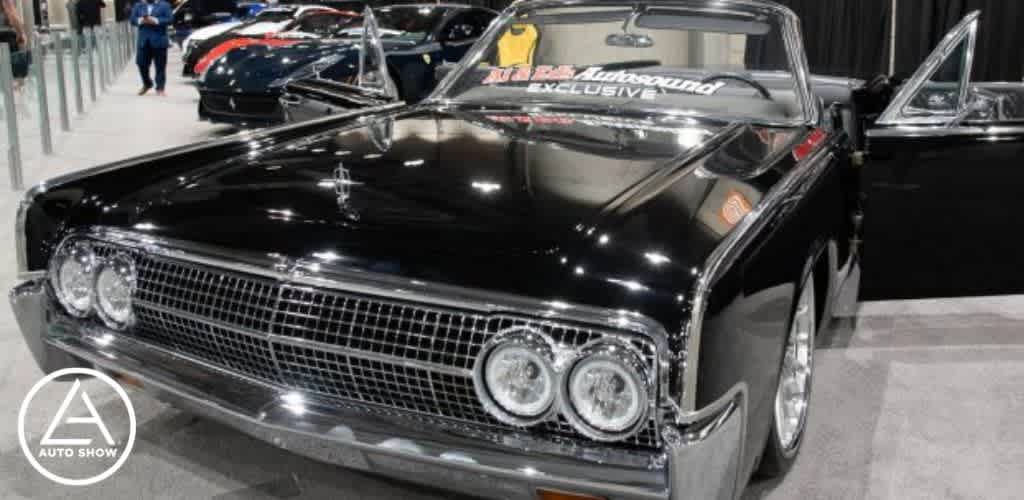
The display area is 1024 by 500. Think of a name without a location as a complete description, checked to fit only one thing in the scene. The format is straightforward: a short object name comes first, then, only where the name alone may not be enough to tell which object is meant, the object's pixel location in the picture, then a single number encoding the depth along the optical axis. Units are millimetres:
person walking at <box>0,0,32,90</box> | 8898
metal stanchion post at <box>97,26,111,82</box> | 12586
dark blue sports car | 7410
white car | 11258
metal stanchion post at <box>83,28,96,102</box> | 10938
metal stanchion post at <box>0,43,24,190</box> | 6184
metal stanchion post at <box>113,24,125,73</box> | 14883
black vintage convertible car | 1684
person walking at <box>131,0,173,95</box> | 11609
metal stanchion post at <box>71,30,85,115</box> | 9781
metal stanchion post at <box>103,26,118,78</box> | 13477
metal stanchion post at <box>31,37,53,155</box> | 7391
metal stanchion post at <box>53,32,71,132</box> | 8484
